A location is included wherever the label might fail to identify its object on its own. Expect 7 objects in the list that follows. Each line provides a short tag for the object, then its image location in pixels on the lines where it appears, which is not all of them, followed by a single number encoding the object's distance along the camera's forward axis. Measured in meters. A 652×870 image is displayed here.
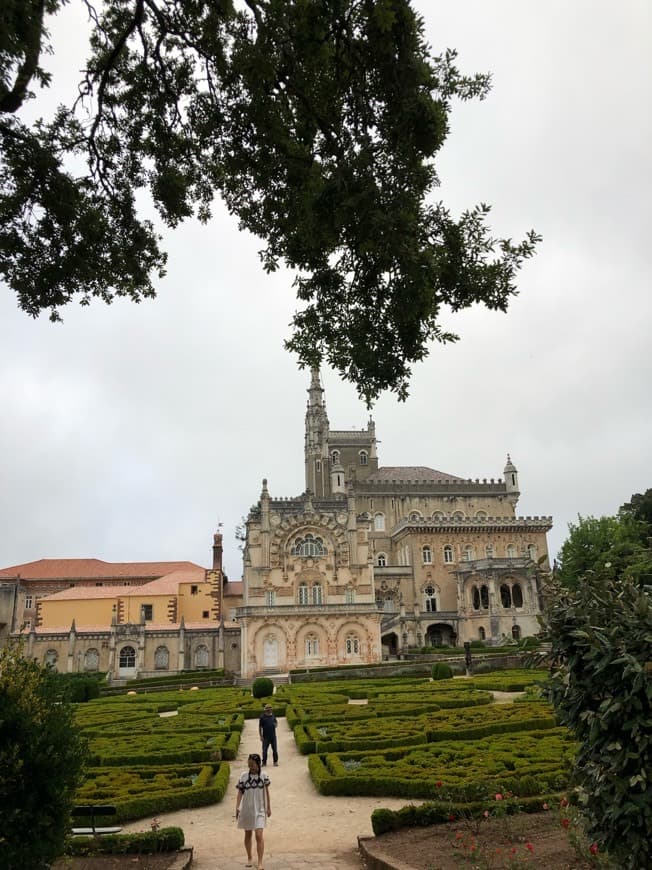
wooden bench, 8.78
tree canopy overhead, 8.15
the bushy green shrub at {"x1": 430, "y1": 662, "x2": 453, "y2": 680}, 31.66
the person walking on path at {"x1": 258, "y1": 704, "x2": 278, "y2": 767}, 14.95
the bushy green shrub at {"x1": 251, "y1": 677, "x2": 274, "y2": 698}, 29.55
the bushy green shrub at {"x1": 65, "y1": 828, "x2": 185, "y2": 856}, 8.41
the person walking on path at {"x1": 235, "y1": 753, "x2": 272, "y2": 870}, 8.65
